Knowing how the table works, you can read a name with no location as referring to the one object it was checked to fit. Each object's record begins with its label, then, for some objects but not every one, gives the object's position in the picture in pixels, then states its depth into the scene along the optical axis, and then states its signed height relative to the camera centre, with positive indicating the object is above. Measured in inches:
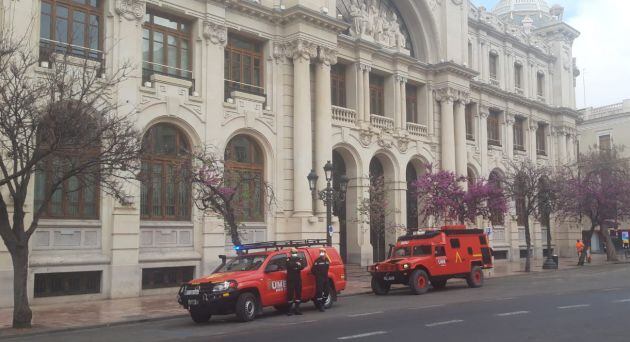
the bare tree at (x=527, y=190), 1357.0 +74.5
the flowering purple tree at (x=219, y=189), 808.9 +49.2
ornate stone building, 881.5 +209.8
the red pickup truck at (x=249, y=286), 594.9 -54.0
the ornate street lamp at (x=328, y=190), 913.5 +52.5
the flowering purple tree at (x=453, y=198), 1226.0 +51.9
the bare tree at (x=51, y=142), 573.6 +78.0
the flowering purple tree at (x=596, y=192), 1547.7 +77.6
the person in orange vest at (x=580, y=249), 1550.3 -58.6
